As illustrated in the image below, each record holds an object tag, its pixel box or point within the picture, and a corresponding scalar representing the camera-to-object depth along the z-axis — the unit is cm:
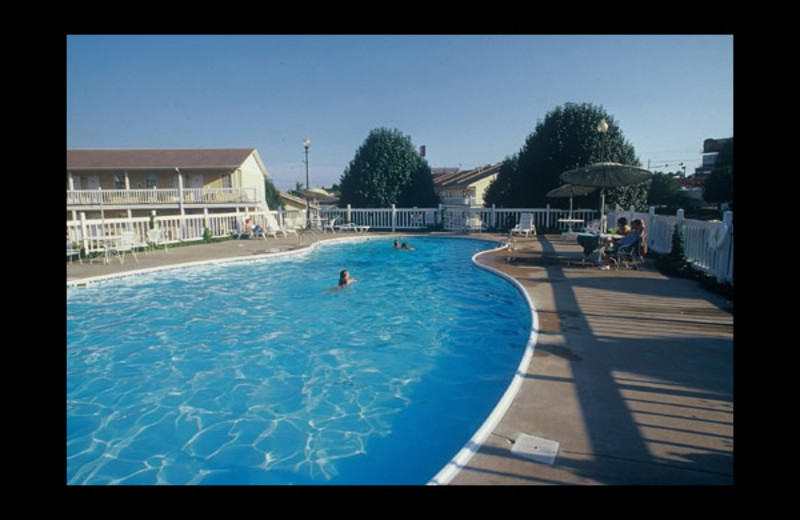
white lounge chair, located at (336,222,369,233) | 2422
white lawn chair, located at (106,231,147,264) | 1304
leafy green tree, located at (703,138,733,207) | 3834
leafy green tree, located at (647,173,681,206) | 4181
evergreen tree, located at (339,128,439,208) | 2777
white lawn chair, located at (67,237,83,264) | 1276
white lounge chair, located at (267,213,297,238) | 2092
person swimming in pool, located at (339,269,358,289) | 1073
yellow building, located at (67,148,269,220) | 2680
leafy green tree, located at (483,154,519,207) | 2567
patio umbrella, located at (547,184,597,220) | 1619
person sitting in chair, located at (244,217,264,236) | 2041
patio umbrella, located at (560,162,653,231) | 1102
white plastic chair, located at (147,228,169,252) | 1448
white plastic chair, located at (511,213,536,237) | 1936
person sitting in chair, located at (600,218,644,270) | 995
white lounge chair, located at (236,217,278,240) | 2036
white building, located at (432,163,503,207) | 4282
